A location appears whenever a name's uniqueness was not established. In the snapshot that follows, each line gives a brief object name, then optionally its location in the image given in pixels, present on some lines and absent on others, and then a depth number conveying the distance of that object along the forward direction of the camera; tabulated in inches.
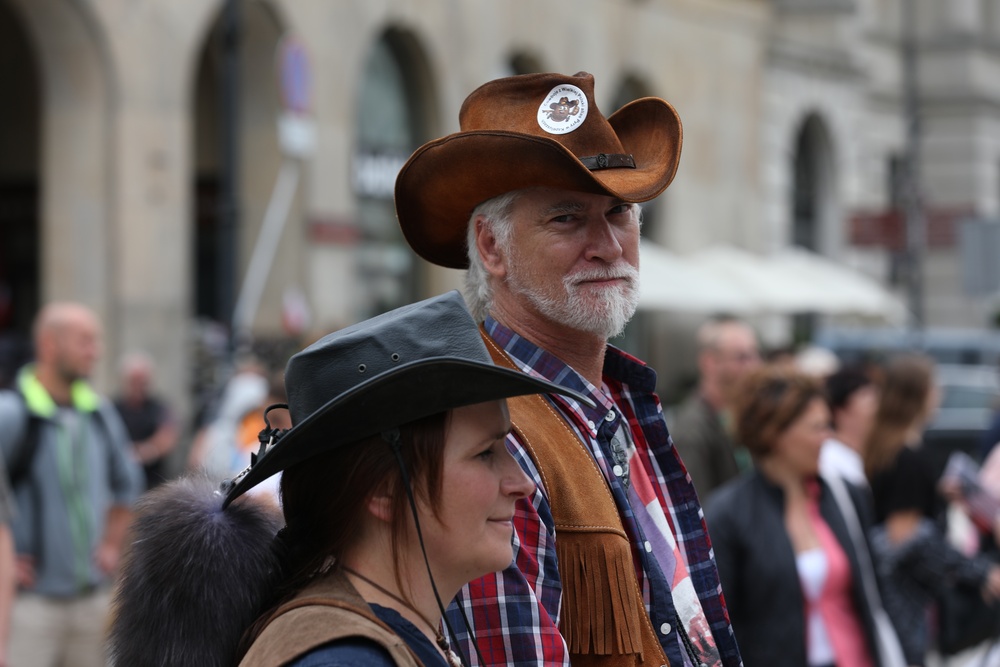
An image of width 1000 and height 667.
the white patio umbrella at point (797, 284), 943.7
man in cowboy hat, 117.8
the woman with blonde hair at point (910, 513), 270.7
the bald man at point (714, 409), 317.4
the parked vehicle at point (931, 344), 926.4
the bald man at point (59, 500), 309.9
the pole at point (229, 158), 604.1
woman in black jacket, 230.1
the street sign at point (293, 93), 565.6
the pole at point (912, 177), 872.3
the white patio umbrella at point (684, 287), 835.4
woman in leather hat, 96.8
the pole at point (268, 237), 735.1
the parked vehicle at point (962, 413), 782.5
